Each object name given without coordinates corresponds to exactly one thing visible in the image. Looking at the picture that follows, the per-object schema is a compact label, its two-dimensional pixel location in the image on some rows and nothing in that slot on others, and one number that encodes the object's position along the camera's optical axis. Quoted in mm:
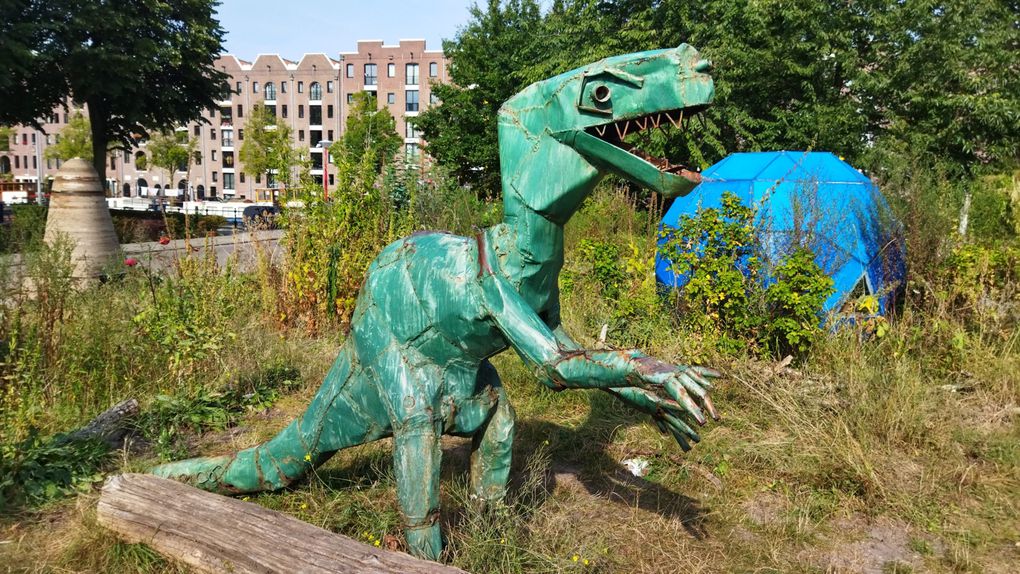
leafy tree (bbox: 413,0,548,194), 19297
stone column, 7352
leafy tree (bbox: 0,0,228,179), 14727
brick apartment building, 49750
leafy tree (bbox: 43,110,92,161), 36844
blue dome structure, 5656
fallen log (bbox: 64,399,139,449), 3811
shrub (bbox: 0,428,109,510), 3229
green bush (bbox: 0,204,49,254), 5854
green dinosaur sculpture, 1892
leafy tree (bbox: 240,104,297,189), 36206
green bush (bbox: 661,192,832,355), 4766
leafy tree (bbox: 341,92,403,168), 29547
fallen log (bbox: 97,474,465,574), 2129
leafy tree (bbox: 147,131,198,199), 39438
